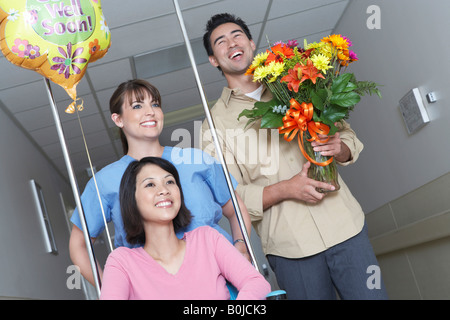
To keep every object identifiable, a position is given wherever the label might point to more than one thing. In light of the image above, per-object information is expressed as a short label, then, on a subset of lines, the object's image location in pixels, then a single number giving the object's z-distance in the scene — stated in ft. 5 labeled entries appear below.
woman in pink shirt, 4.15
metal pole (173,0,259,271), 4.80
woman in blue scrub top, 4.91
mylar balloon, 4.79
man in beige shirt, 6.06
